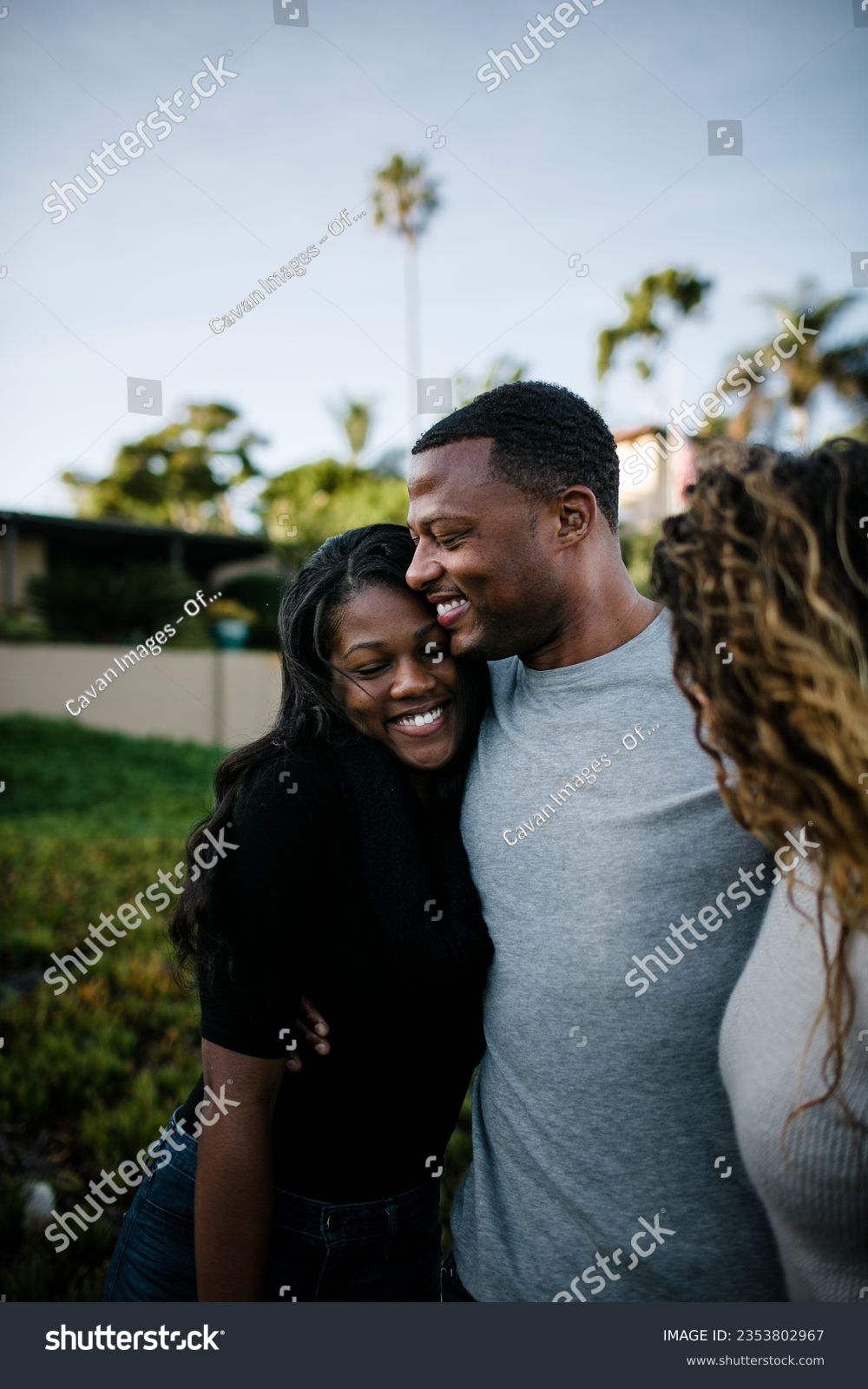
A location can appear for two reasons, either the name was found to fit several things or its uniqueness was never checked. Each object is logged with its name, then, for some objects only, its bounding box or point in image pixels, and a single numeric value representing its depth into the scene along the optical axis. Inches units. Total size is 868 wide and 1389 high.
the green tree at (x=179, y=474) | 1016.9
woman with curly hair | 44.6
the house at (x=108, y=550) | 625.0
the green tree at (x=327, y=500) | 626.8
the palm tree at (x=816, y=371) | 639.1
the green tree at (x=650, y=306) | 813.9
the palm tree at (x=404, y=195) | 732.7
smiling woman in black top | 62.5
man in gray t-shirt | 60.8
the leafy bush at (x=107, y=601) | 631.2
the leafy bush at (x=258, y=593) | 719.1
